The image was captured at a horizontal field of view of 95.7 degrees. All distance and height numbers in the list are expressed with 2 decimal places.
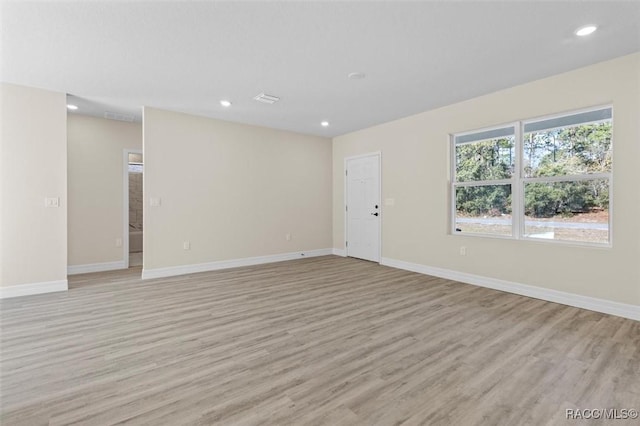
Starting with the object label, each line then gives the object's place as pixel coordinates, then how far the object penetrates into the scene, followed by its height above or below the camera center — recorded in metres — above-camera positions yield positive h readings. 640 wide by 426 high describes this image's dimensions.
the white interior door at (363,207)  5.80 +0.08
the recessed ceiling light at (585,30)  2.49 +1.58
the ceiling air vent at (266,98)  4.10 +1.63
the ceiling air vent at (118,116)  4.88 +1.65
